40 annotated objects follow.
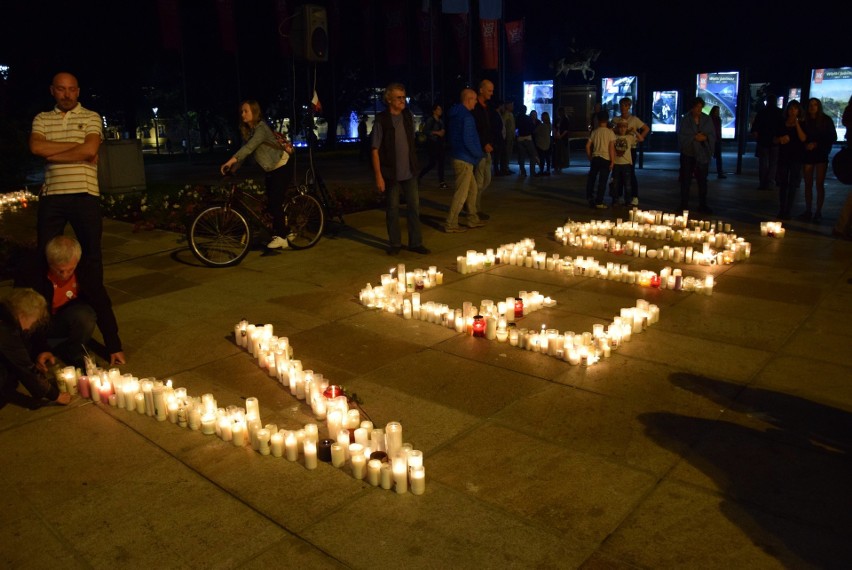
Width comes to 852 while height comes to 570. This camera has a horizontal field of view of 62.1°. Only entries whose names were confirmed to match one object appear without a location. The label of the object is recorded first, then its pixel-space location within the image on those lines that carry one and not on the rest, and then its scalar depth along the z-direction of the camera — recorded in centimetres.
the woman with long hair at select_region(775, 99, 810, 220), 1107
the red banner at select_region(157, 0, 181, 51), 2486
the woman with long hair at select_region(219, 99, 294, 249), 851
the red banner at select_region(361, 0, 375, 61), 2978
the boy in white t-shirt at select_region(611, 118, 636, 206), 1234
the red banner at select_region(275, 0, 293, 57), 2614
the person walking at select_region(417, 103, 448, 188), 1570
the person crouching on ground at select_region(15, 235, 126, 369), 481
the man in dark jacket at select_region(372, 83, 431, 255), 859
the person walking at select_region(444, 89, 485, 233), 995
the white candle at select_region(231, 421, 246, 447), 407
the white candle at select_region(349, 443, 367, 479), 369
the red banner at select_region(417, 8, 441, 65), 2856
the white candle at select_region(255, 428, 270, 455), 396
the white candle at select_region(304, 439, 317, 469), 379
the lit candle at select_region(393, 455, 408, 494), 354
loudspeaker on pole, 1078
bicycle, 866
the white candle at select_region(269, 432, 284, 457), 393
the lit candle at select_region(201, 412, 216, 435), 421
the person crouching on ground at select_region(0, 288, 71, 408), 426
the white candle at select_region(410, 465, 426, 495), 351
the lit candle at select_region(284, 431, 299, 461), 389
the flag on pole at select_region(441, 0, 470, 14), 2470
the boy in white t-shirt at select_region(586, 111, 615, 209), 1243
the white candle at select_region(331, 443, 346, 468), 382
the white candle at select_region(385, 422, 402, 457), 370
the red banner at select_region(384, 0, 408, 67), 2833
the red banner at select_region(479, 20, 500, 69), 2577
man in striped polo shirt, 550
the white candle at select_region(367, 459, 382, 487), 361
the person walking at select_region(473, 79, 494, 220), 1084
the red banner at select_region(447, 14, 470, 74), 2803
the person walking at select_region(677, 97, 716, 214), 1213
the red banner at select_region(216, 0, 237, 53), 2573
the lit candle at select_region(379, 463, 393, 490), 359
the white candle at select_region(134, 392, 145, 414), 454
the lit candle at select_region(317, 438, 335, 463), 392
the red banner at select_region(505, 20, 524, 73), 2645
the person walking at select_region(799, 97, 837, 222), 1088
